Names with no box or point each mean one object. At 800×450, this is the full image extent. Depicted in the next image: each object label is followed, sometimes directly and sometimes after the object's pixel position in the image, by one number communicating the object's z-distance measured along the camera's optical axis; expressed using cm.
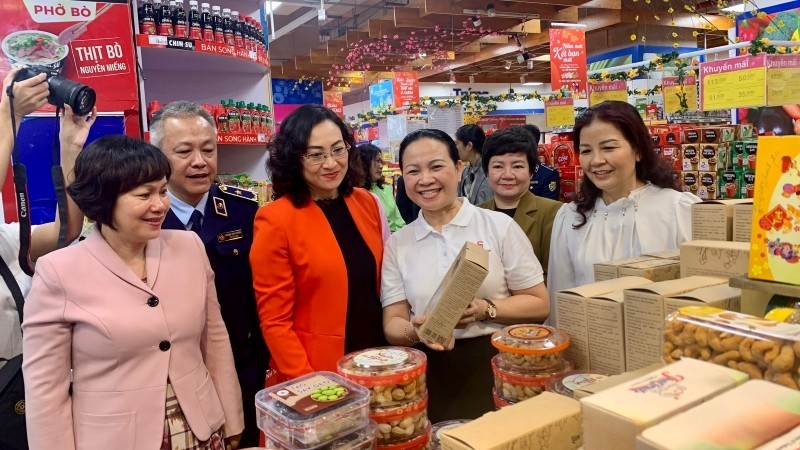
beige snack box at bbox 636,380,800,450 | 80
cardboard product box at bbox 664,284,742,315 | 133
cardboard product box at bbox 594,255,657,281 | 178
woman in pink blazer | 166
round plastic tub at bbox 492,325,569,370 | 145
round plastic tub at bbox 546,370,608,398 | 135
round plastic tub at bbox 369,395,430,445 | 135
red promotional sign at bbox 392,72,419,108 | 958
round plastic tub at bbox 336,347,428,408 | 135
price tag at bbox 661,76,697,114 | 605
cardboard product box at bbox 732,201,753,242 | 171
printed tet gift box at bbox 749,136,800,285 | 120
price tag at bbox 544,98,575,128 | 694
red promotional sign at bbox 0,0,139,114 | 269
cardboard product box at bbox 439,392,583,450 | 108
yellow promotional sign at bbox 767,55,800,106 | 443
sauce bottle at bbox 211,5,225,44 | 343
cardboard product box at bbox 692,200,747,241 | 180
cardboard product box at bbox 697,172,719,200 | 506
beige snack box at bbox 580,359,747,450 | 86
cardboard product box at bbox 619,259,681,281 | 172
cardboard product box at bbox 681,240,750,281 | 157
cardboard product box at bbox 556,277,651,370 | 154
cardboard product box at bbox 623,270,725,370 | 137
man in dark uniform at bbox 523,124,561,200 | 441
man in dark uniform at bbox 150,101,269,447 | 219
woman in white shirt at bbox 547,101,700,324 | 229
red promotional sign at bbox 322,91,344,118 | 1345
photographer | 193
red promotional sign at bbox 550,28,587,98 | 802
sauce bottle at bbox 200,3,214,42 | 335
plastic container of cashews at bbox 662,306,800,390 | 98
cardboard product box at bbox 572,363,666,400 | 114
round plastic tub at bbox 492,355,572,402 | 144
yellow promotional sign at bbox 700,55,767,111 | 437
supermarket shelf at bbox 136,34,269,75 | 311
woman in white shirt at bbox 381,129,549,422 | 204
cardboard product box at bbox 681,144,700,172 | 515
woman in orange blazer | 205
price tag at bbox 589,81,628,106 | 643
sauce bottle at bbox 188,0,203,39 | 328
